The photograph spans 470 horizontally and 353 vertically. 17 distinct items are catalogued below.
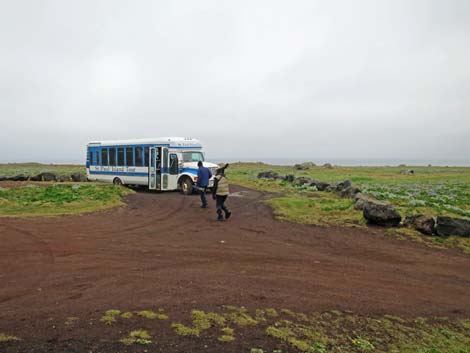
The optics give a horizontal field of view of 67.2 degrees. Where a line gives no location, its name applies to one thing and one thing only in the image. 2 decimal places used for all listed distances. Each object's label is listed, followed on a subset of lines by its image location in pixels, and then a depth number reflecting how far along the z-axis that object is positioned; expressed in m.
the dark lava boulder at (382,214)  13.45
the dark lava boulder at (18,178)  29.37
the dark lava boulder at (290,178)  34.49
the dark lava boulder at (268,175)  39.38
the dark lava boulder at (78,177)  29.62
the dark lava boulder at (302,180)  31.18
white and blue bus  23.06
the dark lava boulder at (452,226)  11.84
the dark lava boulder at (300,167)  70.62
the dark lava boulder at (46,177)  29.89
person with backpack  14.04
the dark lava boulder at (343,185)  24.28
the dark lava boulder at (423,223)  12.42
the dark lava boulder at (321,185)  27.47
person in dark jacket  17.14
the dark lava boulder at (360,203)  16.03
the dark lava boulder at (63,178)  29.91
